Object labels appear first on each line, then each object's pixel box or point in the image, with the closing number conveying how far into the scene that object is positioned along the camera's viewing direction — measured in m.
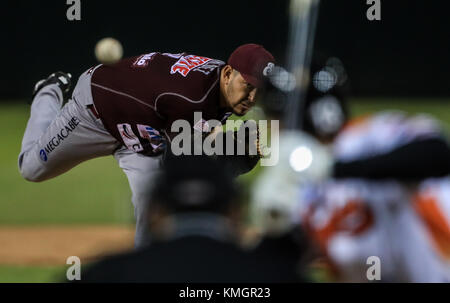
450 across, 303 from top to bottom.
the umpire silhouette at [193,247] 3.33
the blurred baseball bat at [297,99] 5.31
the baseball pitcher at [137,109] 8.46
